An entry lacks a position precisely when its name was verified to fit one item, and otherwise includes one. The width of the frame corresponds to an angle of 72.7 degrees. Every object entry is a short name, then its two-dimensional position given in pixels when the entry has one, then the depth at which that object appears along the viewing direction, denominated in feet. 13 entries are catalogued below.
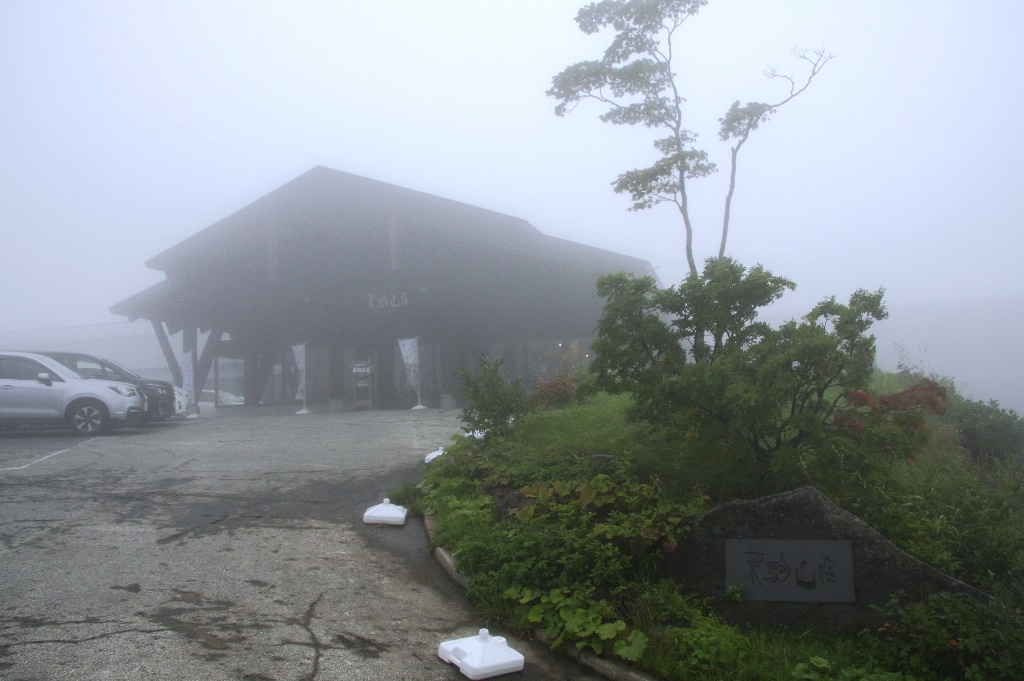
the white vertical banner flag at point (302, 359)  78.54
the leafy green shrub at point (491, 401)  31.48
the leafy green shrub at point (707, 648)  14.87
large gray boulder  16.61
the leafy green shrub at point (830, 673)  14.24
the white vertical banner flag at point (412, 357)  73.67
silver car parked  46.65
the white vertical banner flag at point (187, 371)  79.71
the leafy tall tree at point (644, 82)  42.42
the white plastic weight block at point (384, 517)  25.77
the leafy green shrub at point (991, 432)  27.66
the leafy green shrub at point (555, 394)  41.30
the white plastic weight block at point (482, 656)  14.84
